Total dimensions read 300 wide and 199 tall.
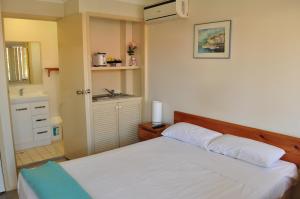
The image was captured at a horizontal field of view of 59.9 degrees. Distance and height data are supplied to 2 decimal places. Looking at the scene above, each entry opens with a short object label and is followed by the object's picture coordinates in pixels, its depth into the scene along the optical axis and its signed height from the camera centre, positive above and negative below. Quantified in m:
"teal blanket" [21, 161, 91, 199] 1.69 -0.80
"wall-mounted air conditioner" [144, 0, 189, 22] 3.01 +0.70
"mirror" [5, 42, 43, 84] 4.28 +0.09
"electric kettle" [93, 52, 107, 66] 3.54 +0.12
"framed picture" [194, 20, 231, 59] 2.70 +0.30
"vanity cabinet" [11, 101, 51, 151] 4.05 -0.90
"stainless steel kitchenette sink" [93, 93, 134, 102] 3.68 -0.41
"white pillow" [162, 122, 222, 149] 2.66 -0.71
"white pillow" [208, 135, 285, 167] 2.17 -0.73
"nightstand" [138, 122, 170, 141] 3.29 -0.82
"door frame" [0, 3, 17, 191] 2.81 -0.75
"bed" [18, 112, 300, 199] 1.82 -0.84
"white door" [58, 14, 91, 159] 3.20 -0.22
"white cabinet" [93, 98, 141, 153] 3.43 -0.75
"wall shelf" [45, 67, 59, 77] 4.52 -0.01
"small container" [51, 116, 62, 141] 4.51 -1.04
